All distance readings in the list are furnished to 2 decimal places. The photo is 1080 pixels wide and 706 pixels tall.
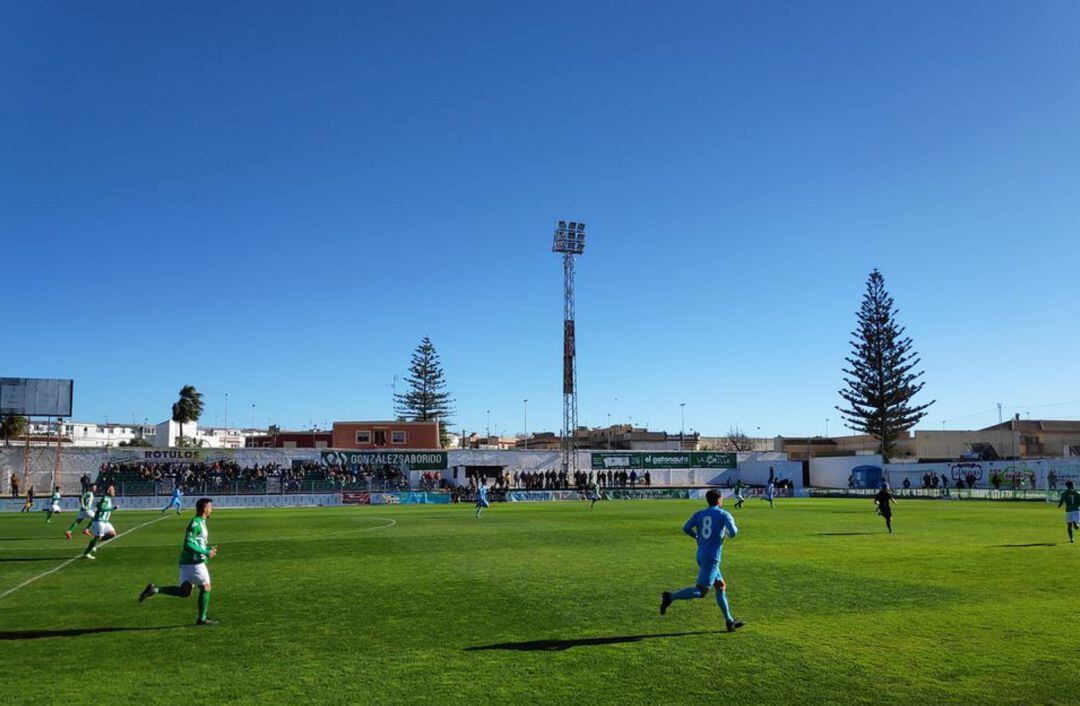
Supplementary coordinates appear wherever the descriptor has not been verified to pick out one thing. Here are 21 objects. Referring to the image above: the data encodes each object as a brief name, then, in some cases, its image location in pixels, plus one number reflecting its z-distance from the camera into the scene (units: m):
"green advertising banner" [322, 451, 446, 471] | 68.44
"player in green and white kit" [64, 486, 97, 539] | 27.33
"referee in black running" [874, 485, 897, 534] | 26.69
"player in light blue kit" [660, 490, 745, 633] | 11.38
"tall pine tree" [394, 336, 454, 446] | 125.81
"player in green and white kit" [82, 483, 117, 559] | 21.72
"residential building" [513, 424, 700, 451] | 140.00
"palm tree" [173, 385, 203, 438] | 101.25
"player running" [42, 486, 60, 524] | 35.16
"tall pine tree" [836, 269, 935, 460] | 86.94
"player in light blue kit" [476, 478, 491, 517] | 41.14
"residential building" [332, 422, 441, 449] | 90.19
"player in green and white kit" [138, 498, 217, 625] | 12.11
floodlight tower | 76.44
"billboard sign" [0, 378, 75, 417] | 60.53
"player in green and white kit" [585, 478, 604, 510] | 51.07
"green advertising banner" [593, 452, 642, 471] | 77.88
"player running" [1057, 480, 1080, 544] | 23.61
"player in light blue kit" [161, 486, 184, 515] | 42.84
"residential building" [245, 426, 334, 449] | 105.38
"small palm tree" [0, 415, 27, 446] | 90.94
